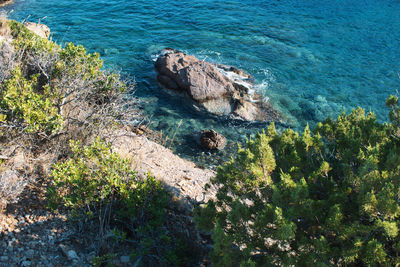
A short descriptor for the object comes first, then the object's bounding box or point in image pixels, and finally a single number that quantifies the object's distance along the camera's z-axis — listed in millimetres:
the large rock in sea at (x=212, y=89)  14422
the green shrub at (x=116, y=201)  6418
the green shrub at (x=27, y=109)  7084
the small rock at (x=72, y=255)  6205
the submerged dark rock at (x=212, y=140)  12305
